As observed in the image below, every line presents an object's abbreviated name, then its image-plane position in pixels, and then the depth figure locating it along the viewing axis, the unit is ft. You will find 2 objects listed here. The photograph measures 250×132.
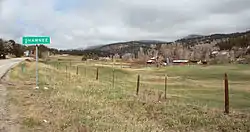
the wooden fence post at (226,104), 38.34
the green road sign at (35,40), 51.08
